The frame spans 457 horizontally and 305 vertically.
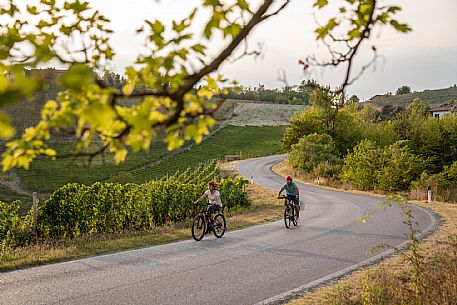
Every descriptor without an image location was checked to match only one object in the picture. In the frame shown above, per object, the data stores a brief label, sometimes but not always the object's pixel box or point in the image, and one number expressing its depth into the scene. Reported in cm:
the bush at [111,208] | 1461
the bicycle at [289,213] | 1520
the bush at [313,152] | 4081
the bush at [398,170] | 2936
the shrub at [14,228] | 1285
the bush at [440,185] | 2528
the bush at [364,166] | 3095
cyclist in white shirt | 1326
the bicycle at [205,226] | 1305
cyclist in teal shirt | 1542
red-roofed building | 7739
